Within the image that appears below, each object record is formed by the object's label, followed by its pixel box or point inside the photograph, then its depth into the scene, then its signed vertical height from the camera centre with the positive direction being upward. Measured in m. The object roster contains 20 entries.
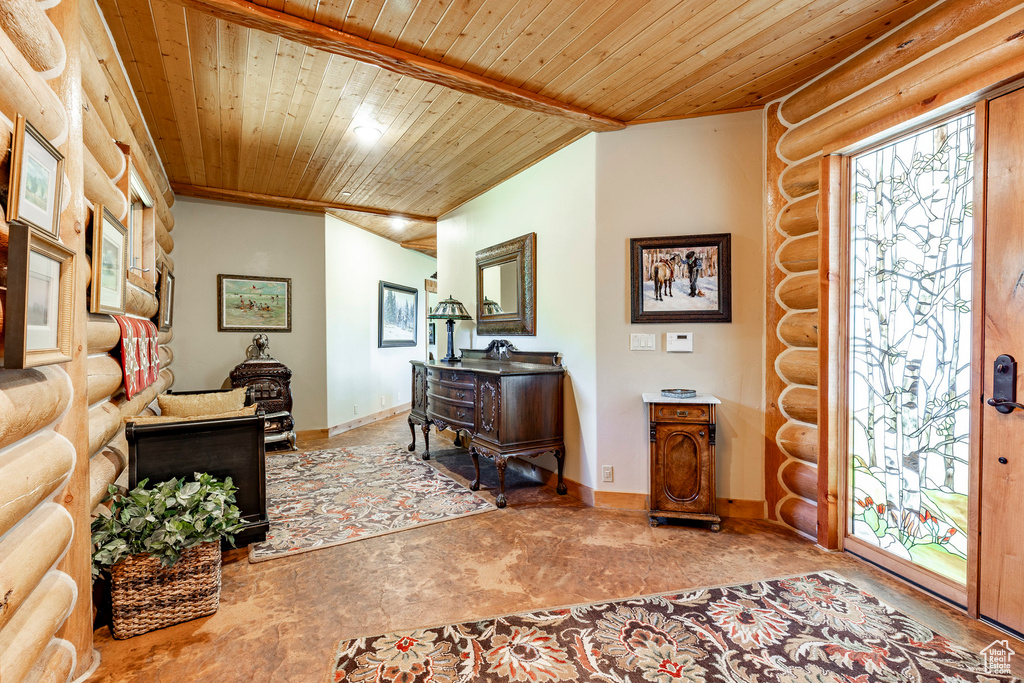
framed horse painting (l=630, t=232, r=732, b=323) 3.11 +0.39
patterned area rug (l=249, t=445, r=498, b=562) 2.85 -1.22
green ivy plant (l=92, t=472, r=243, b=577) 1.86 -0.79
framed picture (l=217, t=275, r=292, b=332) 5.12 +0.37
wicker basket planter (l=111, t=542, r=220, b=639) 1.87 -1.07
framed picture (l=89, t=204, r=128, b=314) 1.98 +0.35
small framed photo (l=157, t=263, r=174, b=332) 3.88 +0.34
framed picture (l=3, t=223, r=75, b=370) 1.11 +0.10
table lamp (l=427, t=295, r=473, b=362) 4.62 +0.22
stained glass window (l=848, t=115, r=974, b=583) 2.10 -0.05
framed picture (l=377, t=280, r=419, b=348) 6.82 +0.32
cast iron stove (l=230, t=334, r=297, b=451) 4.84 -0.56
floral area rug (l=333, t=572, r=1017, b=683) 1.66 -1.21
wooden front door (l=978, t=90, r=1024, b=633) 1.83 -0.14
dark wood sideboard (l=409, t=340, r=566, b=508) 3.38 -0.55
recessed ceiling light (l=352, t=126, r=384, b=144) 3.42 +1.54
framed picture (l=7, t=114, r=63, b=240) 1.22 +0.45
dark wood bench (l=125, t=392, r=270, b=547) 2.37 -0.65
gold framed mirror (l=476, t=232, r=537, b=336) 4.01 +0.45
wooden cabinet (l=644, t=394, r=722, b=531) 2.89 -0.78
